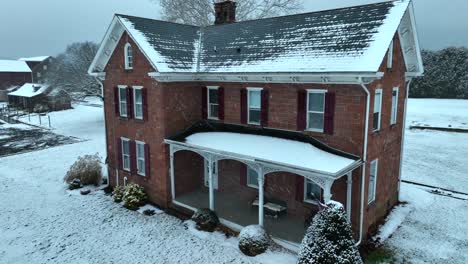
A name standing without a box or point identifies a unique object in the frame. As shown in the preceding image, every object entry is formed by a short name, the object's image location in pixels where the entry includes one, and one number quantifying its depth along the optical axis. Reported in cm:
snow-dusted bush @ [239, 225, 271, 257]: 1186
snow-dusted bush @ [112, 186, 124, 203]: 1722
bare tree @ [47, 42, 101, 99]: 4634
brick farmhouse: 1191
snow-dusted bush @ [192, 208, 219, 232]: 1370
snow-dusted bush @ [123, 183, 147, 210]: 1627
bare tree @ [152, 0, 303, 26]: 3556
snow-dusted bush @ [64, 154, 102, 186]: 1975
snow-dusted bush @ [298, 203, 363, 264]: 958
